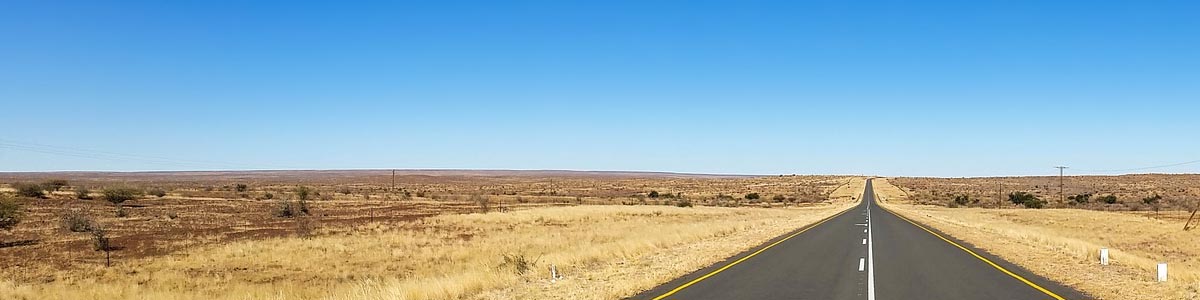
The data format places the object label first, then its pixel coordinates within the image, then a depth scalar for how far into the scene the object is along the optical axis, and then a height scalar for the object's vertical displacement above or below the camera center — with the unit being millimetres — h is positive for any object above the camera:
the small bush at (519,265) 18578 -2422
